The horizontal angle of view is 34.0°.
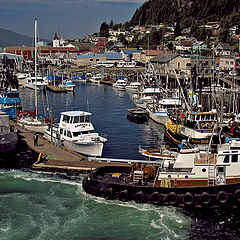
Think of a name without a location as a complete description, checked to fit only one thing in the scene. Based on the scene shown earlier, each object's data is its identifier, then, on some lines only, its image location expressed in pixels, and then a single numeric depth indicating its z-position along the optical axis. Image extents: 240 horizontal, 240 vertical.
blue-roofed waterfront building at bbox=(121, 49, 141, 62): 176.89
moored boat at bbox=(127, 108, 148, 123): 65.56
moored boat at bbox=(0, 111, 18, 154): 42.09
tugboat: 28.53
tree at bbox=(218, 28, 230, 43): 165.75
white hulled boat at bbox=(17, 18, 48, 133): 51.44
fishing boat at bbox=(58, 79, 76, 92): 105.62
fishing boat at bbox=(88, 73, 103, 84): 133.50
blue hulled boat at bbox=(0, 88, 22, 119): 60.59
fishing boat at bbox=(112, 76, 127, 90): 114.18
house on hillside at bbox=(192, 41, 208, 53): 158.41
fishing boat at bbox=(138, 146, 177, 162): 37.68
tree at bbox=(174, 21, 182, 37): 195.88
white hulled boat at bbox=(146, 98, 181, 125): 62.75
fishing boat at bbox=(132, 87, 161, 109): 76.07
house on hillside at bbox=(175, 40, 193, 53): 170.00
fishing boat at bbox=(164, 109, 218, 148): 44.59
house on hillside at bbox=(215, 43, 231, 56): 144.07
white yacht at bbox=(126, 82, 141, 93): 107.14
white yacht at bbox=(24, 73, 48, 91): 105.54
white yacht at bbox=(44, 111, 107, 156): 41.12
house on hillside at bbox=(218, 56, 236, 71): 125.62
